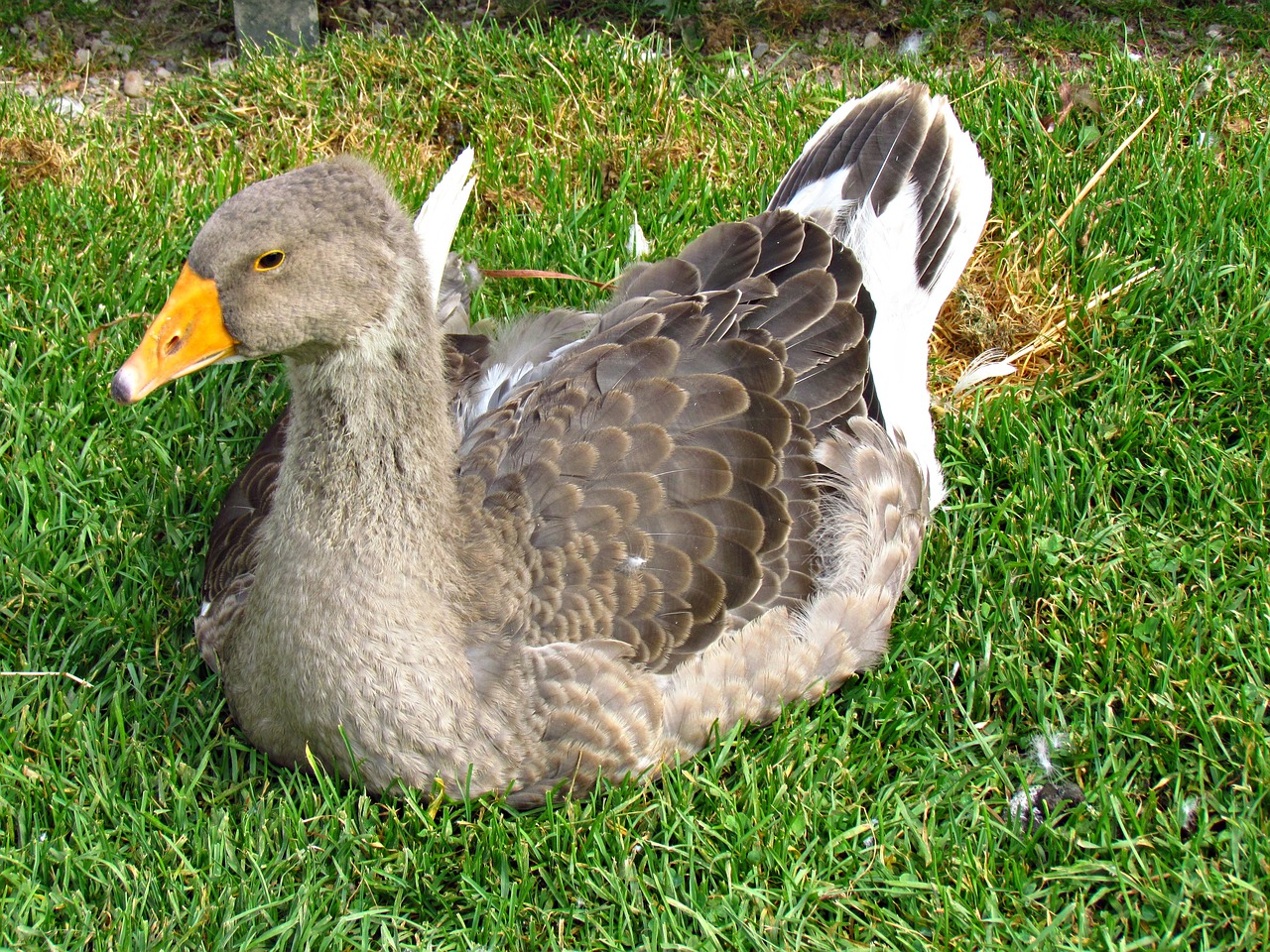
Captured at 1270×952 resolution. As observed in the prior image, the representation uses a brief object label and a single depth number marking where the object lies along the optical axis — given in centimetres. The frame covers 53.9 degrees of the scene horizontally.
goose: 280
